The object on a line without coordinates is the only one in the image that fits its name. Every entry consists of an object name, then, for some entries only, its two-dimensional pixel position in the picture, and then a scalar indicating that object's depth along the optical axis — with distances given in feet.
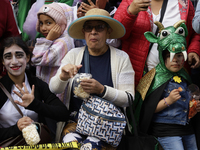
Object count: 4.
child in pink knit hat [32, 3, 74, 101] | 18.76
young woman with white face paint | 14.43
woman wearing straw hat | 15.16
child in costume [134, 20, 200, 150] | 16.44
